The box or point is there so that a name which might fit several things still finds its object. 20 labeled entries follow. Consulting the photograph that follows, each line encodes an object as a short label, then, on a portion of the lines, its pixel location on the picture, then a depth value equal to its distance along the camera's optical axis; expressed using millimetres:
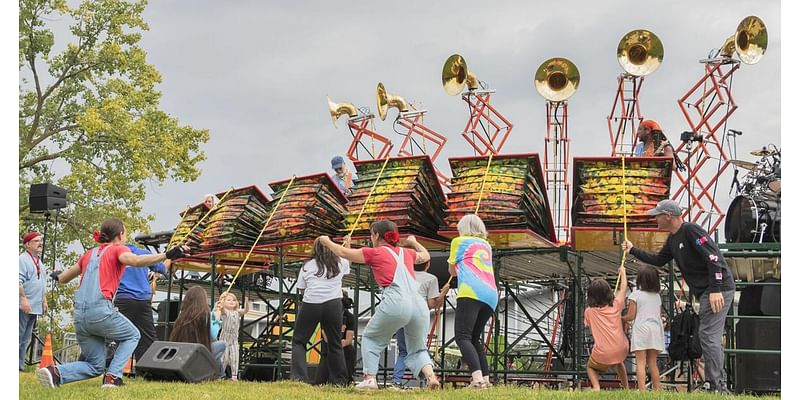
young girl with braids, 13156
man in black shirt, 8273
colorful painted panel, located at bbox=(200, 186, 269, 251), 12742
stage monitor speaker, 9039
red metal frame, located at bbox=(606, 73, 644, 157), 17219
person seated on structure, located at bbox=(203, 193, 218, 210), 14203
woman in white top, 9430
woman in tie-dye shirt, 8672
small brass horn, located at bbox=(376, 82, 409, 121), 19205
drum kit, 9648
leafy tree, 25984
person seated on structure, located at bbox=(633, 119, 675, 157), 11562
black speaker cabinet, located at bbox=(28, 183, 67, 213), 13578
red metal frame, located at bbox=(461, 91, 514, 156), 18484
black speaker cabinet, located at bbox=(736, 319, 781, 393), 9227
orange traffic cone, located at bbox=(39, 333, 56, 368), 10125
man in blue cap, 13259
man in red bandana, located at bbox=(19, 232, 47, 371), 11836
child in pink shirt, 9117
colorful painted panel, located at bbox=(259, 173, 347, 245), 11703
